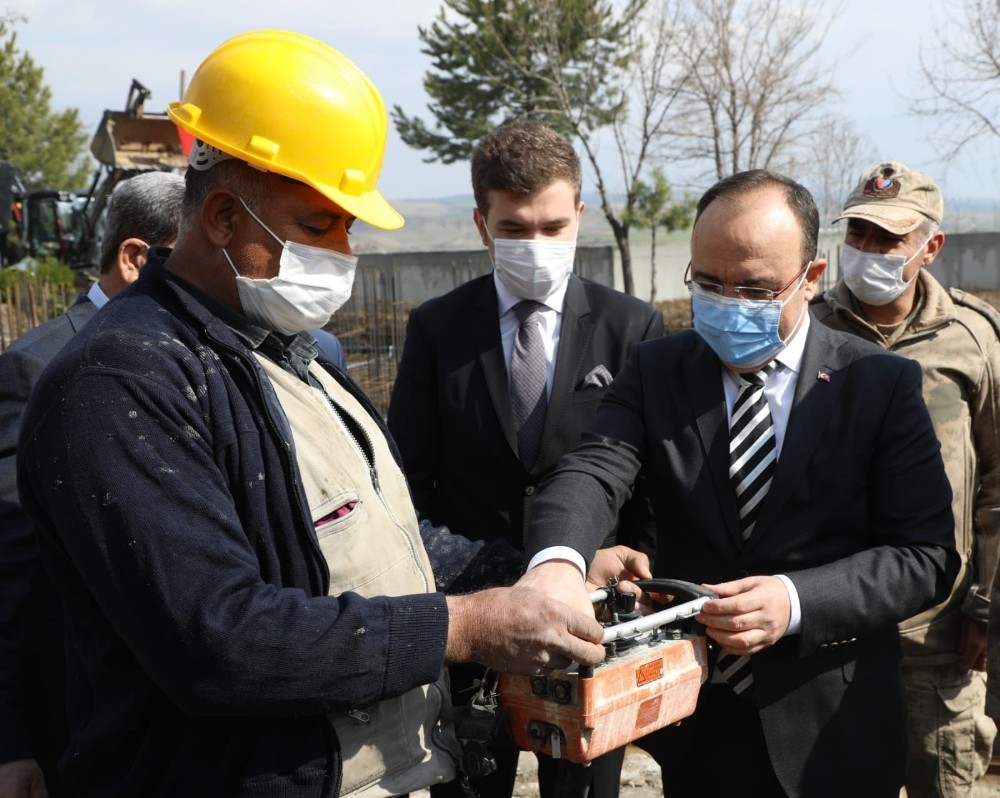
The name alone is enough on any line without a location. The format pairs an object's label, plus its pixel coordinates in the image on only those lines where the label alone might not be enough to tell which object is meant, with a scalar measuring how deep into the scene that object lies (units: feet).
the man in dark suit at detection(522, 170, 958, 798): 8.44
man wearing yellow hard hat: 5.76
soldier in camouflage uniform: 11.50
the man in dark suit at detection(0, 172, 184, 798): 8.81
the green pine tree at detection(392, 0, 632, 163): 71.92
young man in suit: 11.74
